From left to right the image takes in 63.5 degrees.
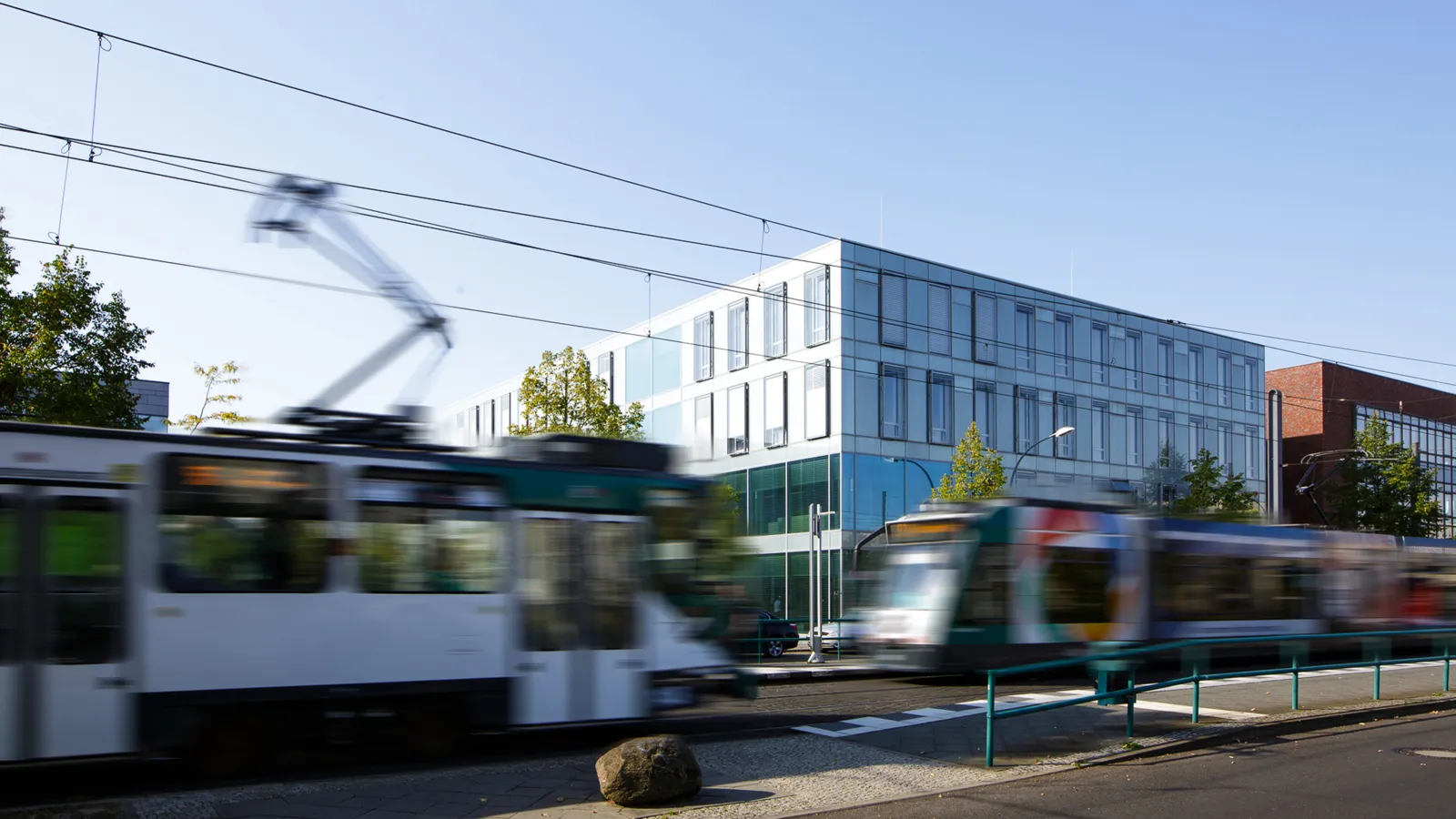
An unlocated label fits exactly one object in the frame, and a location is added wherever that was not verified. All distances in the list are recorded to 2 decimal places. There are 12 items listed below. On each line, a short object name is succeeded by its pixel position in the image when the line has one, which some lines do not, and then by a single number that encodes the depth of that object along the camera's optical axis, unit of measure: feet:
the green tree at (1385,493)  176.85
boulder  29.50
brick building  214.69
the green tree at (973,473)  123.65
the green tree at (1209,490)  151.33
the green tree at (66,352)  69.82
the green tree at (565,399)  112.37
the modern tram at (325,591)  30.94
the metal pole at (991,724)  35.14
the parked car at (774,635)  95.89
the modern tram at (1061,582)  59.41
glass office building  134.72
